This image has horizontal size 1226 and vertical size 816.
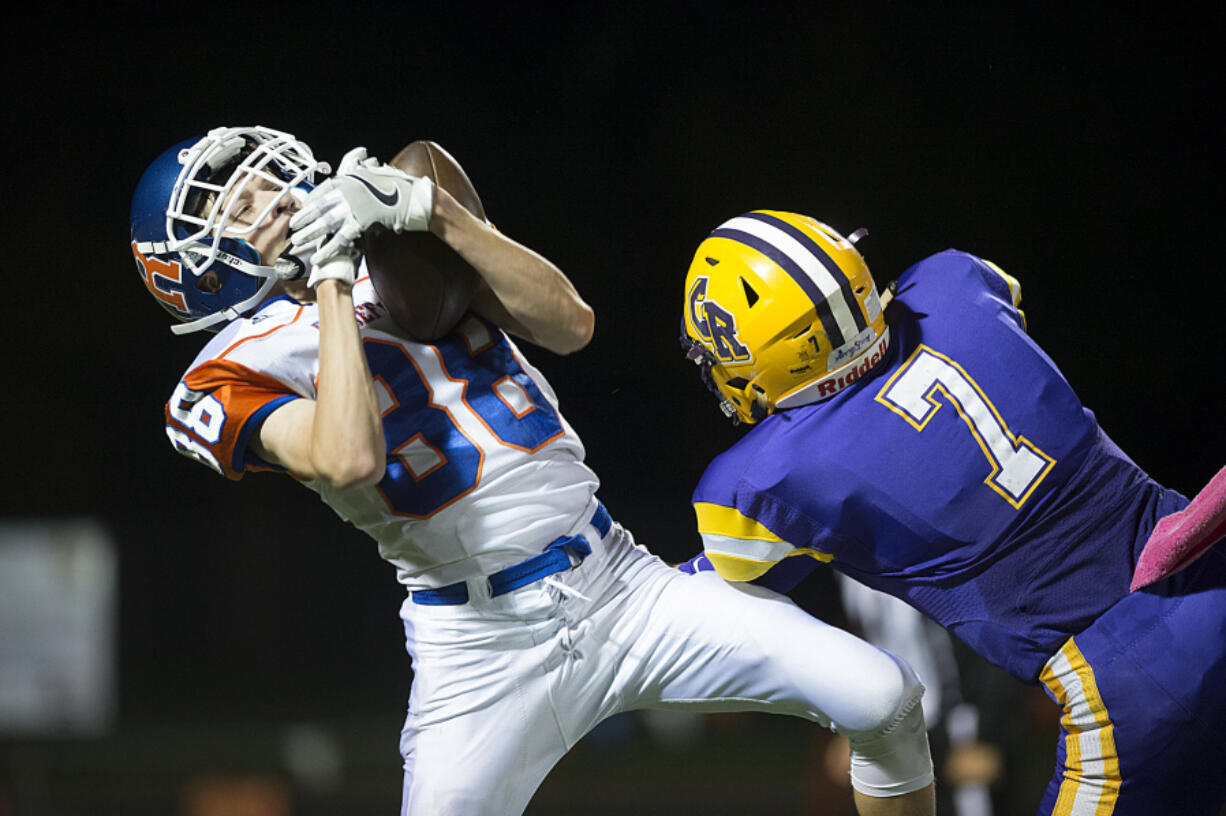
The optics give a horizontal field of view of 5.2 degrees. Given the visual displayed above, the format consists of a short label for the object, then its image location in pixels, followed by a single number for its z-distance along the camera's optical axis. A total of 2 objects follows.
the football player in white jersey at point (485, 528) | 18.81
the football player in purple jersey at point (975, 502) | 18.75
